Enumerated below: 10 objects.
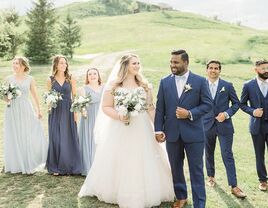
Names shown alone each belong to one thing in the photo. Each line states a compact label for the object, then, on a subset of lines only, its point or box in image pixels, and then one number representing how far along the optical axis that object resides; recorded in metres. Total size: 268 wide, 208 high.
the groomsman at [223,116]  8.16
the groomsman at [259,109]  8.16
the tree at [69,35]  49.28
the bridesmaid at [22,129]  9.92
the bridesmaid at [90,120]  9.78
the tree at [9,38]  41.22
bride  7.32
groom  6.84
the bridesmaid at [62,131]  9.62
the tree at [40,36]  40.22
